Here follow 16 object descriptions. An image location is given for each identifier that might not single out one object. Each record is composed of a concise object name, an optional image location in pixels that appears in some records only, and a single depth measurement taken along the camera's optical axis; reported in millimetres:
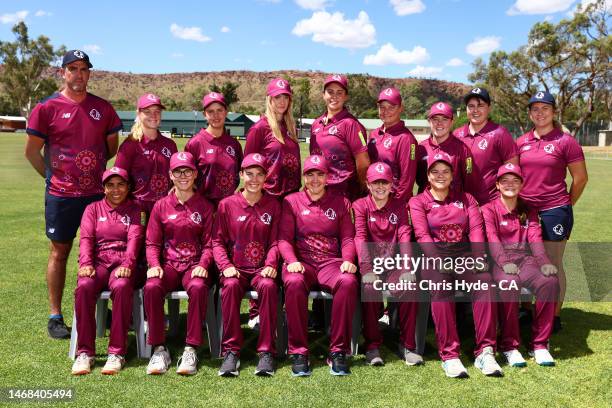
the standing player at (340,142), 5207
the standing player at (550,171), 5176
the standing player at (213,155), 5148
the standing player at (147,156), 5000
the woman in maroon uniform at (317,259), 4398
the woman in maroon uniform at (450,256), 4465
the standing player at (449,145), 5074
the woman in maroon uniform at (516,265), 4566
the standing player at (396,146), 5113
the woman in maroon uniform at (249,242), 4434
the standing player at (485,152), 5180
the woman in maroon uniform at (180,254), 4426
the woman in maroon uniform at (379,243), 4555
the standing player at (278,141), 5145
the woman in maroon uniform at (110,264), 4383
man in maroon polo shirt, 5047
